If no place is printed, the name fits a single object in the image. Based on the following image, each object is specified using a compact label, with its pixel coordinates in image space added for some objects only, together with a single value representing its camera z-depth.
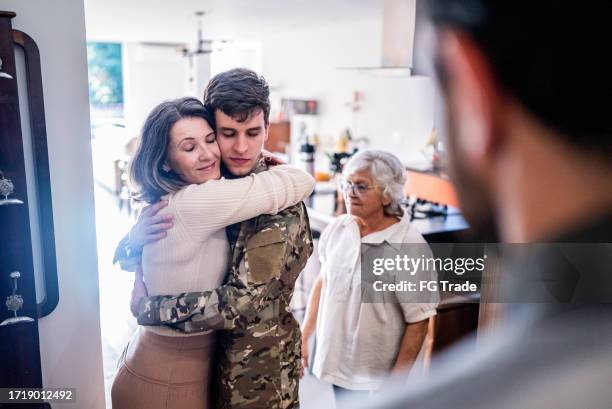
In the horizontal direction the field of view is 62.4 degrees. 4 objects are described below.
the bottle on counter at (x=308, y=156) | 3.68
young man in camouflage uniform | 1.06
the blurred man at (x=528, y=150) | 0.28
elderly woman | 1.67
